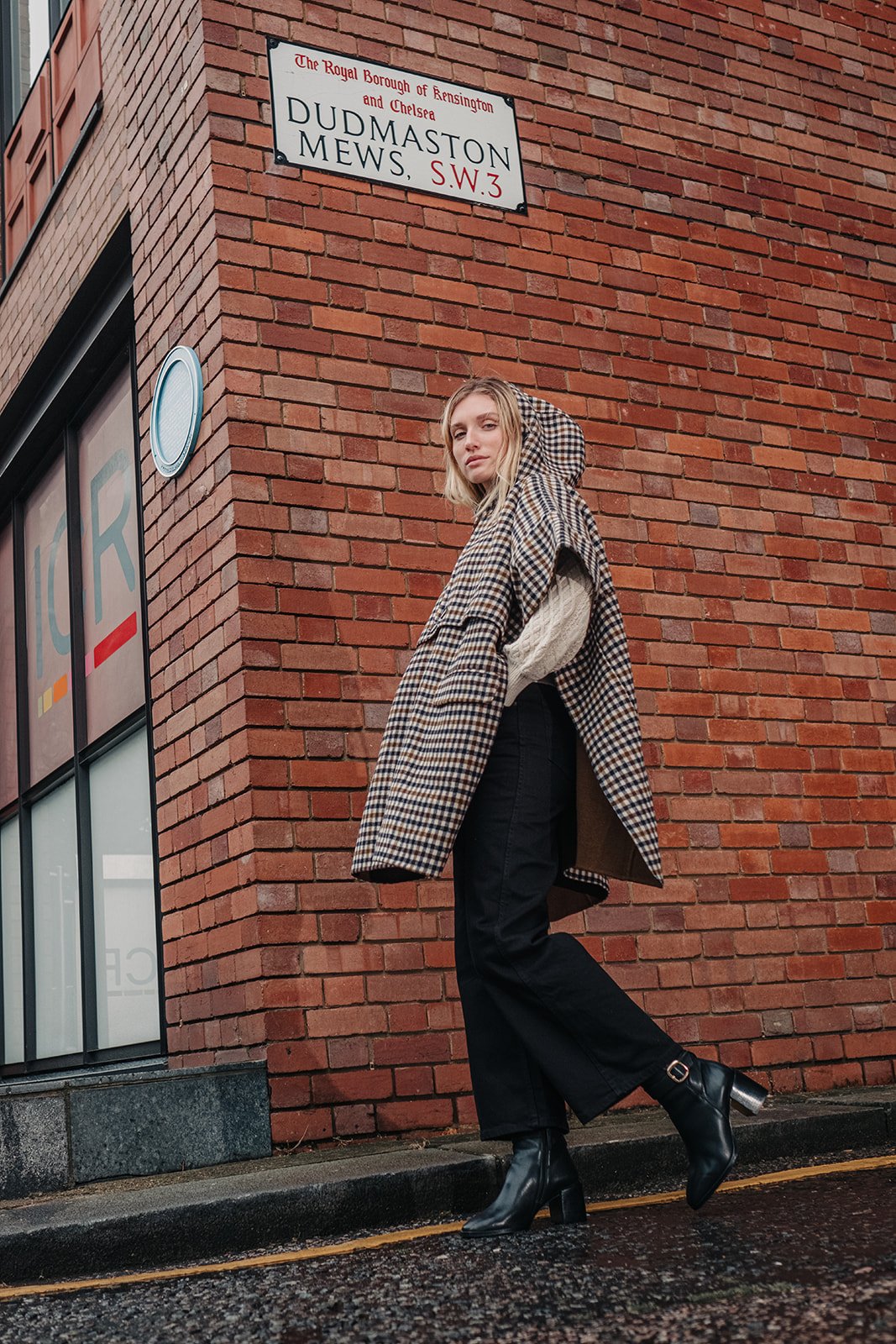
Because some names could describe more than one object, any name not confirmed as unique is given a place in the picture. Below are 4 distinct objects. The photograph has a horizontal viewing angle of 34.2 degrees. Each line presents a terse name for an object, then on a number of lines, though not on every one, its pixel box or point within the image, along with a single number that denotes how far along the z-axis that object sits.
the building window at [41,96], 6.63
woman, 3.01
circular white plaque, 4.94
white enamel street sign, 5.14
